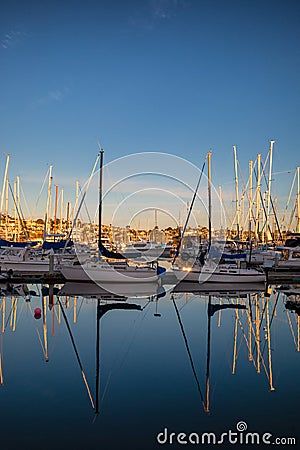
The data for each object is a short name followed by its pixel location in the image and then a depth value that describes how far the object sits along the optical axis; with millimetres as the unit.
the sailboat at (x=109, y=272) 22517
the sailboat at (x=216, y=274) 24125
